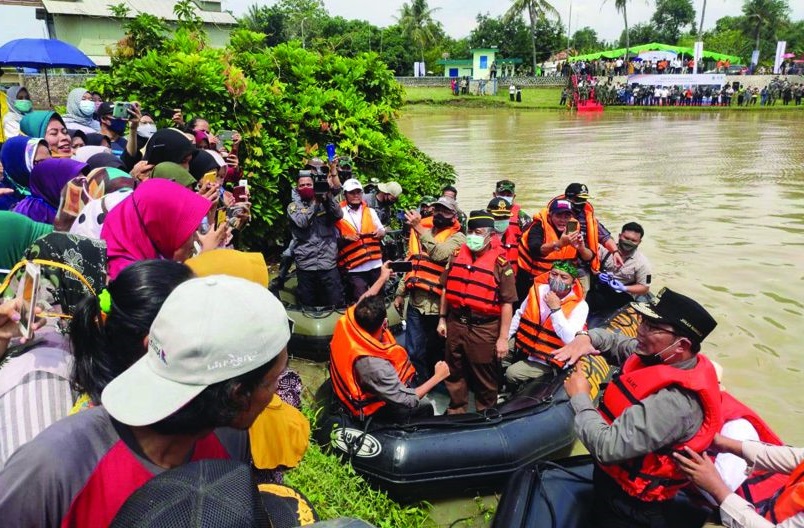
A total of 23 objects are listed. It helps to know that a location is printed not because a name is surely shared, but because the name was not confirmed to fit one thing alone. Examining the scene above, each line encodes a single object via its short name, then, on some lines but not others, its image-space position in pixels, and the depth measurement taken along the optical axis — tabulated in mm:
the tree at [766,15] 57250
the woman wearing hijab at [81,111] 6094
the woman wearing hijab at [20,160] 3896
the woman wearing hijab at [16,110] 6145
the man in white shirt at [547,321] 4434
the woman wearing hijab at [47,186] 3273
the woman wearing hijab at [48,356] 1551
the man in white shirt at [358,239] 5891
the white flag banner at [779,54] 39844
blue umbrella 10047
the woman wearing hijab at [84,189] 2929
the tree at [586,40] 86475
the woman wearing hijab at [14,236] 2240
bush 6473
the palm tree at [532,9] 51750
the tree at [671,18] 77938
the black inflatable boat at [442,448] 3850
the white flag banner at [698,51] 39644
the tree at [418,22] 61125
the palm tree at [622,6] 52531
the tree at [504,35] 53562
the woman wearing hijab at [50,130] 4203
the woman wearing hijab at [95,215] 2715
